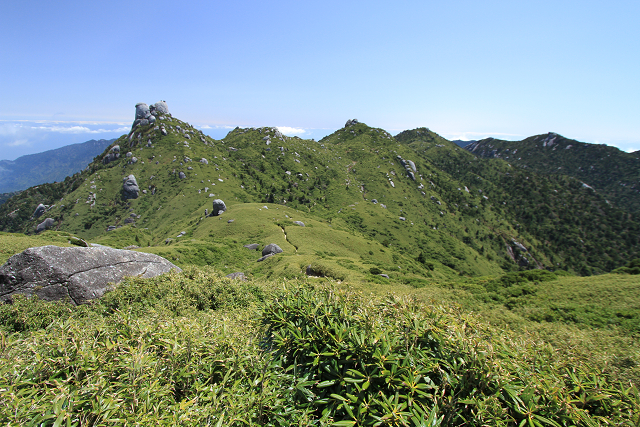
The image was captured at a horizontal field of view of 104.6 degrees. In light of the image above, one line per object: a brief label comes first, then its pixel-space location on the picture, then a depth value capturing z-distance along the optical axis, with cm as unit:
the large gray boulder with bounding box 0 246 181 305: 1545
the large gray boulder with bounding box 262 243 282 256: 4032
